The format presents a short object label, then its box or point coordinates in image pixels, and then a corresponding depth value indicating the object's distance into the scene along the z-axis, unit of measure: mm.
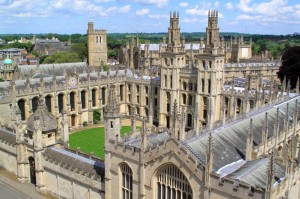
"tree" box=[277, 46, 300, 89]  62109
